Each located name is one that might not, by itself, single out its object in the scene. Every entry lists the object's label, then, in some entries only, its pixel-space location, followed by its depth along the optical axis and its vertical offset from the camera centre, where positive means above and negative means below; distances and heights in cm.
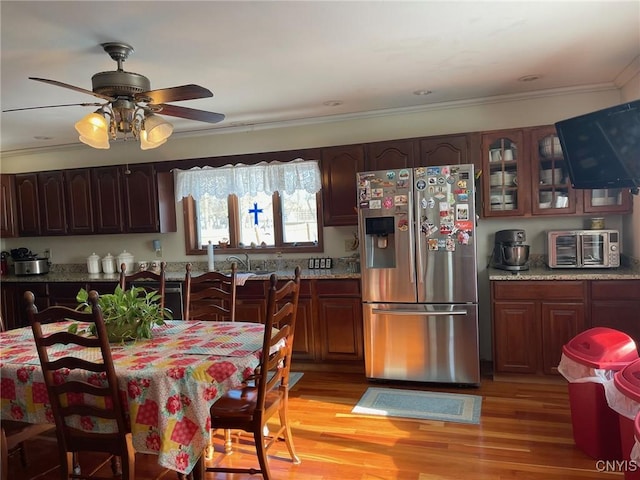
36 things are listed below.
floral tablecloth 175 -66
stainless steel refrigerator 334 -46
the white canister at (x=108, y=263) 487 -39
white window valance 429 +44
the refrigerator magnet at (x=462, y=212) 332 +0
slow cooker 497 -39
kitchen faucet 455 -41
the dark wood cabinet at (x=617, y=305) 319 -74
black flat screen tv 232 +33
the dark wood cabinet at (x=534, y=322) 331 -87
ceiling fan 218 +63
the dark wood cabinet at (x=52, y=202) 487 +32
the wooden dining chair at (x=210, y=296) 293 -49
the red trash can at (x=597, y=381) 227 -93
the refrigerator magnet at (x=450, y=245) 334 -25
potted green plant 224 -46
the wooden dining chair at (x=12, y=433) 196 -97
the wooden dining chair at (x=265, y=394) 201 -88
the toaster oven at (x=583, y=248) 340 -34
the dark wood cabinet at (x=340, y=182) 401 +33
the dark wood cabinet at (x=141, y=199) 459 +30
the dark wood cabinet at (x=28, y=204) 495 +32
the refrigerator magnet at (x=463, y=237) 331 -19
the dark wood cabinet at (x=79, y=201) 478 +32
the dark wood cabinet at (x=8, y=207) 498 +30
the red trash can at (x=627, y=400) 179 -83
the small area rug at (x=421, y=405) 296 -137
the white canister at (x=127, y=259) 486 -35
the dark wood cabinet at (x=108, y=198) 470 +33
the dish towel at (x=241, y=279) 396 -51
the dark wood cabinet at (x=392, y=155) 388 +54
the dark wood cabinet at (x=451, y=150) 373 +54
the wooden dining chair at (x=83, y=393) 175 -67
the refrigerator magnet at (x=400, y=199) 343 +12
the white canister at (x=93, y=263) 492 -38
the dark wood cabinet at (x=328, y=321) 380 -90
